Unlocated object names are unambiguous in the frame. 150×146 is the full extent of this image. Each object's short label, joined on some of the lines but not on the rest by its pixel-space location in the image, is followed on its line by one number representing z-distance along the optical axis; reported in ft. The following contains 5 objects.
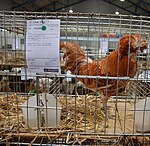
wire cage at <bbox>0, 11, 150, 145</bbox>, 2.27
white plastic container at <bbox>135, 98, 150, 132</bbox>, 2.41
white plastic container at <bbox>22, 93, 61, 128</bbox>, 2.46
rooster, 2.85
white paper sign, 2.03
